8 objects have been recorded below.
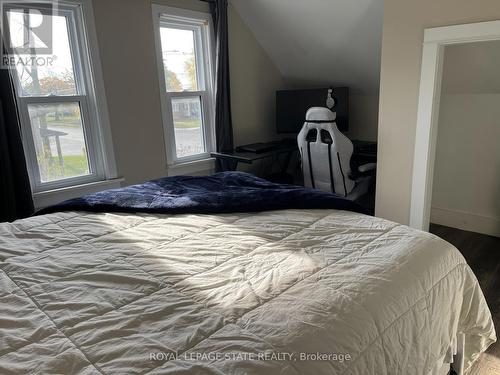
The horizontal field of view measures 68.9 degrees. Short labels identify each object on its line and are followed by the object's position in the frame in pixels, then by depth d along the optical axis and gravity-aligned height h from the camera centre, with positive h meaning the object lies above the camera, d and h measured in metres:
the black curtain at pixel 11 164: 2.41 -0.35
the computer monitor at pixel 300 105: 3.88 -0.06
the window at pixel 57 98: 2.62 +0.08
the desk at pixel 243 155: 3.51 -0.51
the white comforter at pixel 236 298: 0.86 -0.55
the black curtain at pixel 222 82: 3.55 +0.21
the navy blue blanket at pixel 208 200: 1.80 -0.48
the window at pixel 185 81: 3.38 +0.23
